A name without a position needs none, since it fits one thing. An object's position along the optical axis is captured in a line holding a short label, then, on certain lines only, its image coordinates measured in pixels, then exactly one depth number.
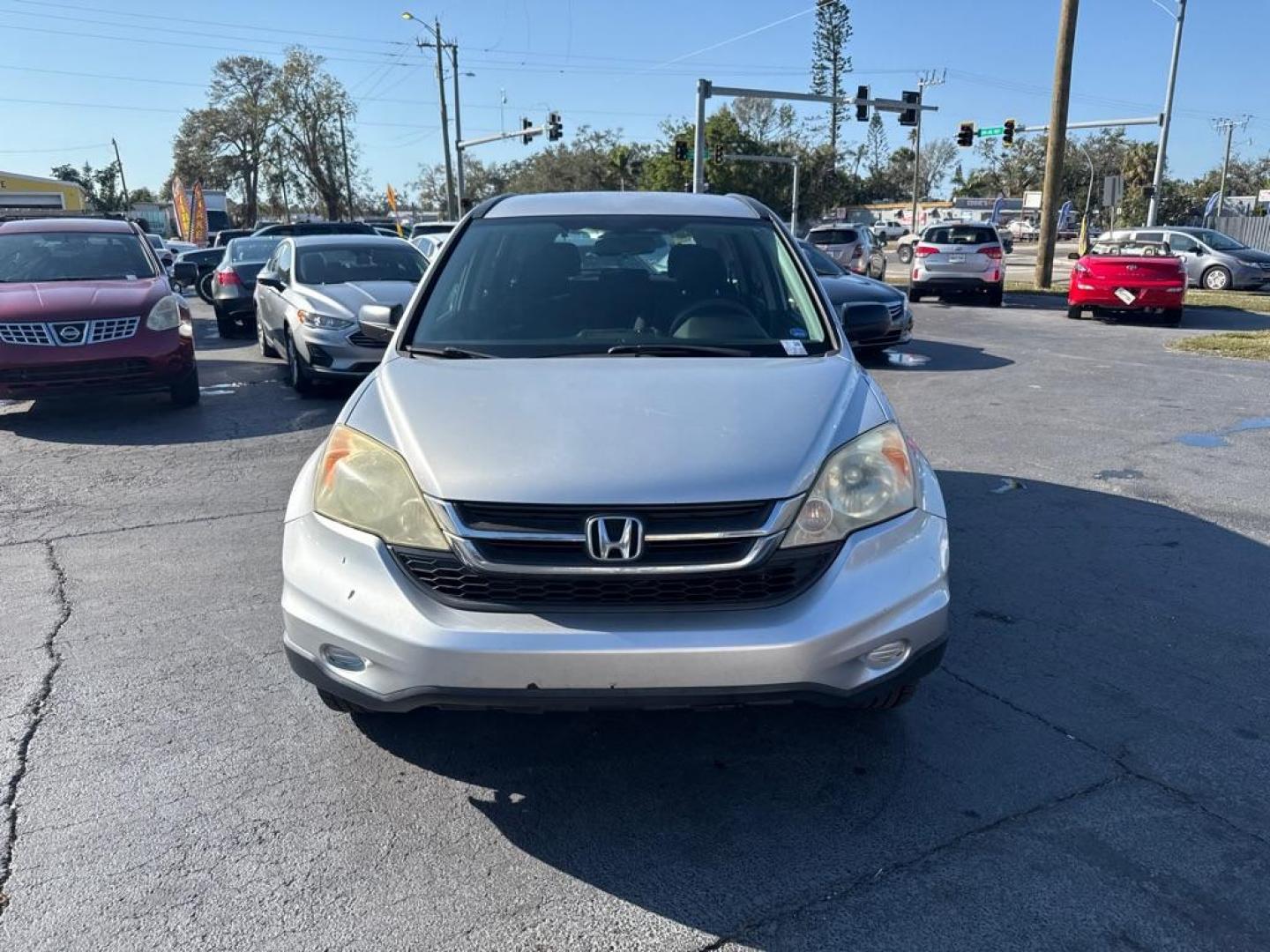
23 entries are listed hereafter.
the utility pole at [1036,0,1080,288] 21.38
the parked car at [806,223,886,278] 23.09
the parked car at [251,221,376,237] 17.97
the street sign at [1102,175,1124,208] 26.05
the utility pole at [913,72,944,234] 51.69
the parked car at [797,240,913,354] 11.28
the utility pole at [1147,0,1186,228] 27.77
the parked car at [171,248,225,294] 18.94
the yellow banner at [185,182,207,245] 40.16
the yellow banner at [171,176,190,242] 43.62
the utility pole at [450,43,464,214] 46.00
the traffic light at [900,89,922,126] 30.18
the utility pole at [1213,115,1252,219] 75.91
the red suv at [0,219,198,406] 7.75
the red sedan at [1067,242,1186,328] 15.98
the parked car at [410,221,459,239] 23.62
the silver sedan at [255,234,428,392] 9.04
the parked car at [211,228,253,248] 28.77
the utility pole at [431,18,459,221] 45.16
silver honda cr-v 2.44
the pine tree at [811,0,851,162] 73.06
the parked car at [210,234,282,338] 14.44
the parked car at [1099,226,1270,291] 23.20
